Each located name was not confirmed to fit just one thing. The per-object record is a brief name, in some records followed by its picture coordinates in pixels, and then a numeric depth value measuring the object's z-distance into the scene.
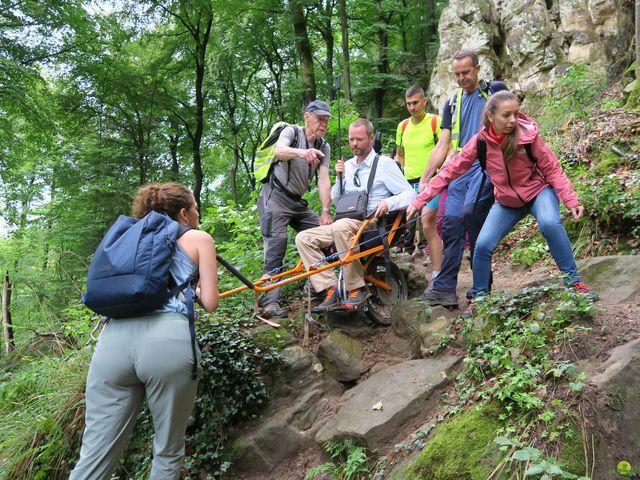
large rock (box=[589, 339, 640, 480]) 2.43
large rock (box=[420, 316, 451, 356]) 4.10
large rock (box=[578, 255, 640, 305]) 3.67
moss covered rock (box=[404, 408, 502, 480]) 2.65
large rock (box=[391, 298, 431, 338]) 4.52
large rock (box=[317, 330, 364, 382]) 4.45
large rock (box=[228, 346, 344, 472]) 4.09
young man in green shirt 6.05
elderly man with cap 5.09
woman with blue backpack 2.52
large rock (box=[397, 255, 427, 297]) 5.67
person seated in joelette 4.73
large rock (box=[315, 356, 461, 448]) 3.52
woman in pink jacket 3.57
